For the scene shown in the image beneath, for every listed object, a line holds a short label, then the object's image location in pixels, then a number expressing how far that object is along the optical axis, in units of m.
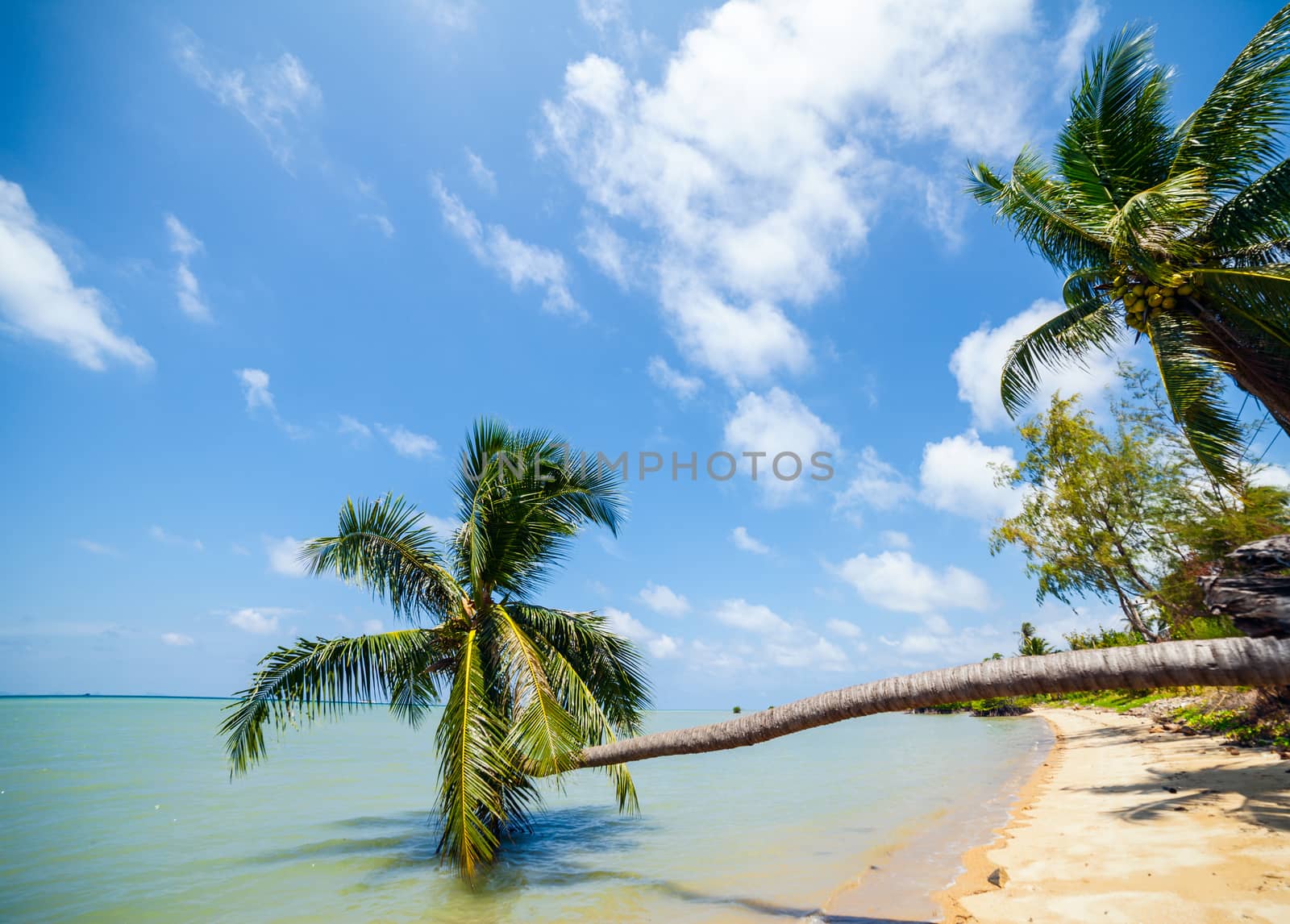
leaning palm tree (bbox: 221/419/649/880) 7.80
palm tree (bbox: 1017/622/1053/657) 53.03
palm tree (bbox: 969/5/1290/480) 7.49
